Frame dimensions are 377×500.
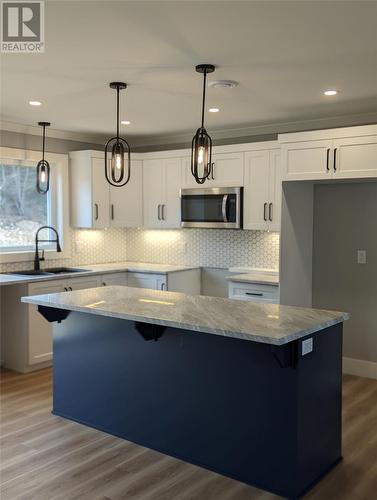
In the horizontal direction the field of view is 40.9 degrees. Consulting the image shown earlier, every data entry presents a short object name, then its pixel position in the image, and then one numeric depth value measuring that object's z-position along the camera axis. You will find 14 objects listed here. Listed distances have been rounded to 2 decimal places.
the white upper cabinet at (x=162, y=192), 5.91
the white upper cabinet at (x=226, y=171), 5.36
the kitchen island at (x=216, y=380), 2.79
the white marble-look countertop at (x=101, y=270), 4.85
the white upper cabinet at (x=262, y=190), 5.11
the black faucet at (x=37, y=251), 5.51
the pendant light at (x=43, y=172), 5.15
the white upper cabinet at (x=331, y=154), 4.24
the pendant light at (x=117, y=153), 3.66
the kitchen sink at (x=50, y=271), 5.36
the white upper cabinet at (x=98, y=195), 5.81
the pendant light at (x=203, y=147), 3.25
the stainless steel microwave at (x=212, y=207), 5.36
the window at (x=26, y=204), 5.37
